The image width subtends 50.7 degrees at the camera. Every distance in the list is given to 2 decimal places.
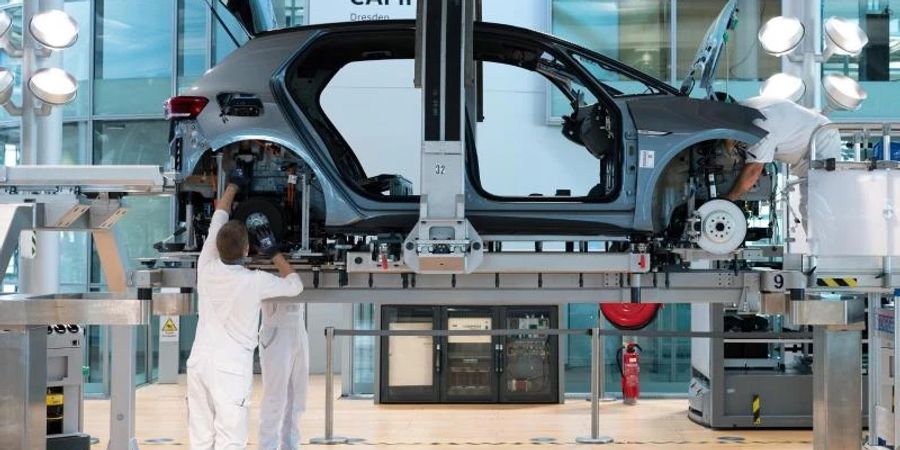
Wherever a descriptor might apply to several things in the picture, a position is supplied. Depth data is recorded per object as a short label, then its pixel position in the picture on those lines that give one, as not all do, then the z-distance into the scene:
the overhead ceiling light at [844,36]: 6.82
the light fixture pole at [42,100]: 6.84
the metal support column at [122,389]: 5.12
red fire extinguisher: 10.19
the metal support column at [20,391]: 4.62
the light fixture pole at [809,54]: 7.30
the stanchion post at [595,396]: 8.04
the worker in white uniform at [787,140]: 5.00
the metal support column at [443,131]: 4.71
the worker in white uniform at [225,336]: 4.93
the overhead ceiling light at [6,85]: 6.97
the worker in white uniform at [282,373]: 6.53
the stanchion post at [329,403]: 7.98
